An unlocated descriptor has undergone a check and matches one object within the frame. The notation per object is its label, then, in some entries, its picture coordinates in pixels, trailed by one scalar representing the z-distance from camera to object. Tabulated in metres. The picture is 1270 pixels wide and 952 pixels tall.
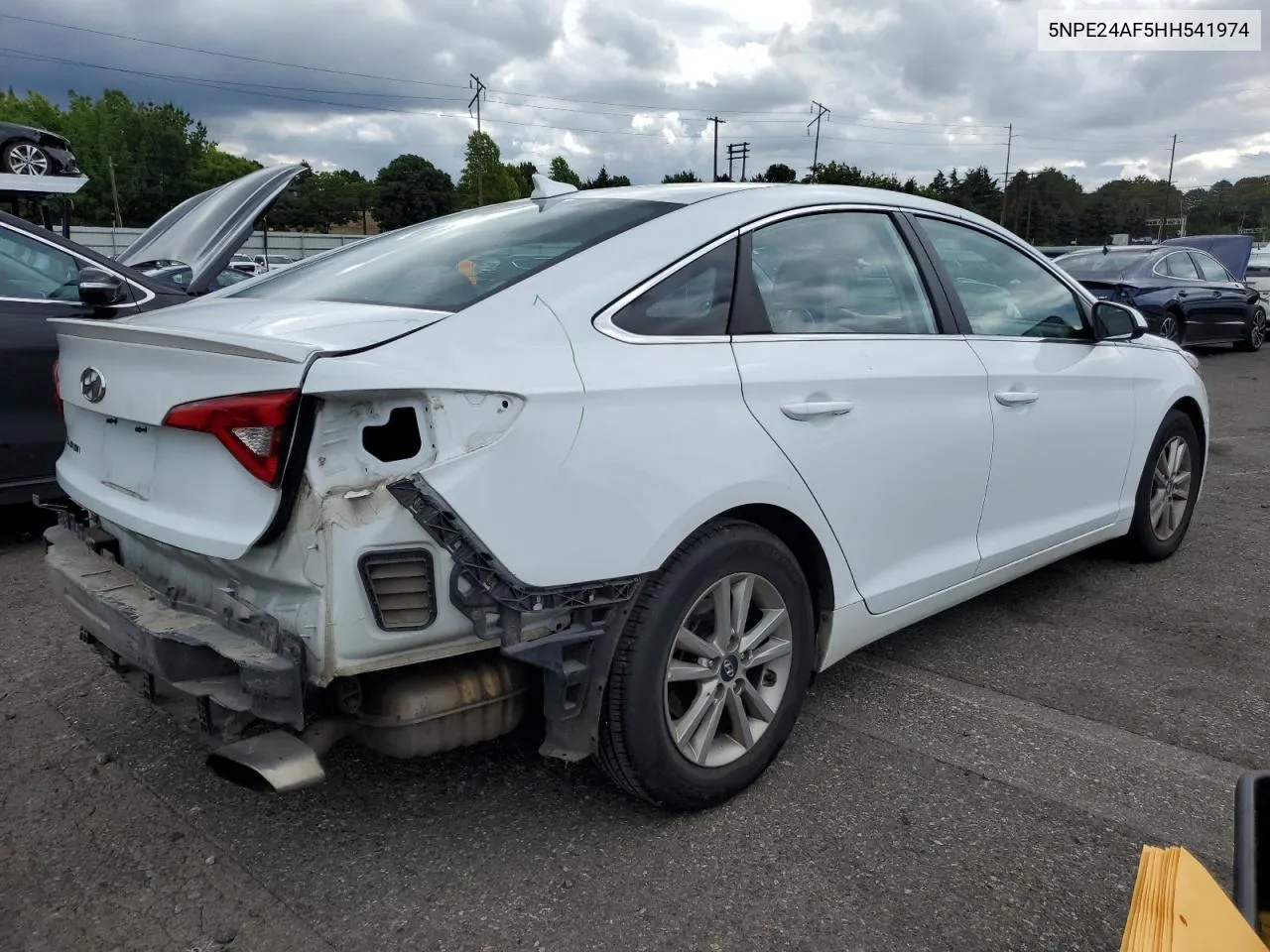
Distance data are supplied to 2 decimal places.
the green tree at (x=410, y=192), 90.94
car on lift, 13.01
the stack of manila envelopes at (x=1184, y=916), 1.27
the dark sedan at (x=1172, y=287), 12.80
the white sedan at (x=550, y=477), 2.03
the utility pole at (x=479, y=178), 64.69
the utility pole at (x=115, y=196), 69.34
